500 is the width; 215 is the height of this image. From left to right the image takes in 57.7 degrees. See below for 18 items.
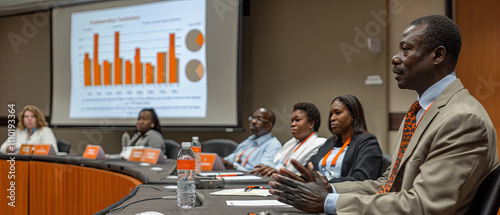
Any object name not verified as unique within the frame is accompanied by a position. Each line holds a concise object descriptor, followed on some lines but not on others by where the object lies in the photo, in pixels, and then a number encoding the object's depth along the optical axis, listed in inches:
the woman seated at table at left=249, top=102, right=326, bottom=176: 126.9
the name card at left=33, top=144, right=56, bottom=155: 173.6
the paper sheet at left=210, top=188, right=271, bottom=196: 76.2
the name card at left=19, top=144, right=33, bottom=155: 177.7
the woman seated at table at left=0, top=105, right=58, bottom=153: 206.7
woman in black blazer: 101.0
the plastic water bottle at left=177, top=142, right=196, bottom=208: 66.9
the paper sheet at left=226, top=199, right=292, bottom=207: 65.7
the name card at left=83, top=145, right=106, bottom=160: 157.9
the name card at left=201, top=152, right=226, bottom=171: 127.4
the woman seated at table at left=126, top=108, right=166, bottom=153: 178.7
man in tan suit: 46.1
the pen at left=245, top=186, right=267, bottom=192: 79.6
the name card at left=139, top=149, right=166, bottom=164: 142.9
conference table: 65.7
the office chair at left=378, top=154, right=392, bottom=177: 104.0
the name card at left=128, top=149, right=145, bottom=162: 150.4
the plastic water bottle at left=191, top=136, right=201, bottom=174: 119.6
